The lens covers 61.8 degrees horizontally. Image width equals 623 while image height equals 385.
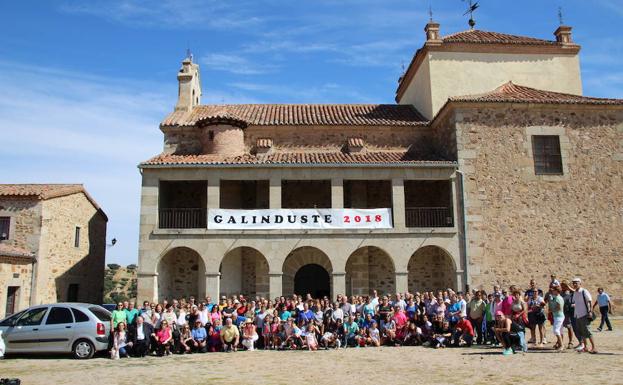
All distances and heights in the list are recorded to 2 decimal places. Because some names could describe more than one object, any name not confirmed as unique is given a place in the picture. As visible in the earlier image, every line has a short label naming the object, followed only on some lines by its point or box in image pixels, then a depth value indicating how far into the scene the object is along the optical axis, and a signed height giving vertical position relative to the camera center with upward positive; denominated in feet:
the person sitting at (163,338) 35.32 -3.90
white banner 52.75 +5.89
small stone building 54.49 +4.28
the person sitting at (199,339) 36.60 -4.14
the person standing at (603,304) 41.42 -2.48
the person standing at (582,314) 30.55 -2.40
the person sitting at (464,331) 36.68 -3.92
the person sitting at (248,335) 37.29 -3.99
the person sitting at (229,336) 36.83 -3.97
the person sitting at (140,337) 34.81 -3.72
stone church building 52.70 +8.54
